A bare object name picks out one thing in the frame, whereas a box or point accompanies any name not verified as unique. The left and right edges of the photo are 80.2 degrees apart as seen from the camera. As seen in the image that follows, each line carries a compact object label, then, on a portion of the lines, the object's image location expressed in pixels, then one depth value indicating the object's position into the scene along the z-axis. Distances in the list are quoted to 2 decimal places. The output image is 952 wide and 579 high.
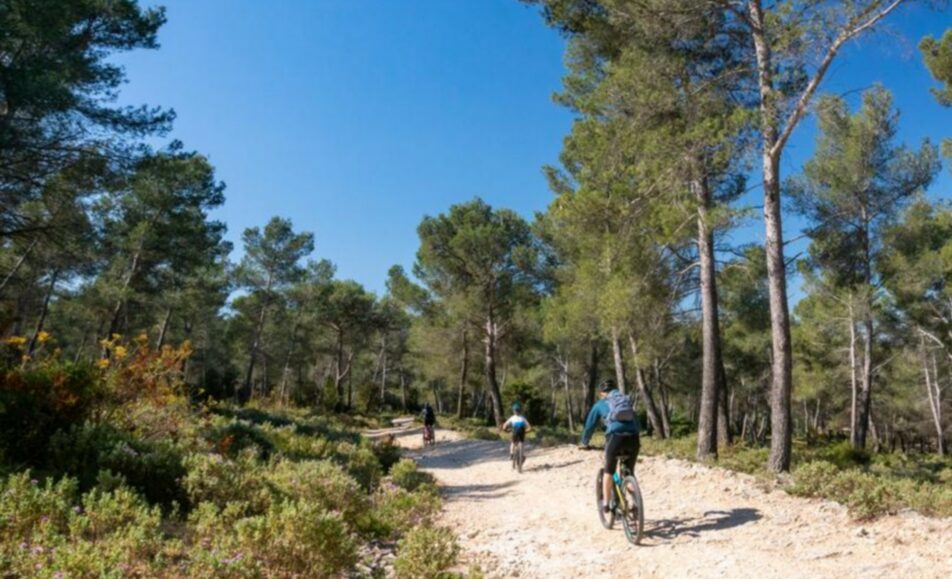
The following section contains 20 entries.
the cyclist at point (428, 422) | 20.72
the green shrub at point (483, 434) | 23.15
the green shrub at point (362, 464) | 9.95
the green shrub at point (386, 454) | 13.25
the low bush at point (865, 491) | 6.27
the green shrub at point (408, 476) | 10.45
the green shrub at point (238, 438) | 8.77
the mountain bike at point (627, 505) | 6.08
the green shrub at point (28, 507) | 3.92
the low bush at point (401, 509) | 7.02
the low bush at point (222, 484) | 5.89
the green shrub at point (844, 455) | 15.89
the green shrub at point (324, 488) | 6.65
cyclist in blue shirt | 6.60
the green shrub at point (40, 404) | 6.06
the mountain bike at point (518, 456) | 13.59
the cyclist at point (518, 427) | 13.55
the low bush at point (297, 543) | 4.20
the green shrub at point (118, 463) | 5.78
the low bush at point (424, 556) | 4.79
